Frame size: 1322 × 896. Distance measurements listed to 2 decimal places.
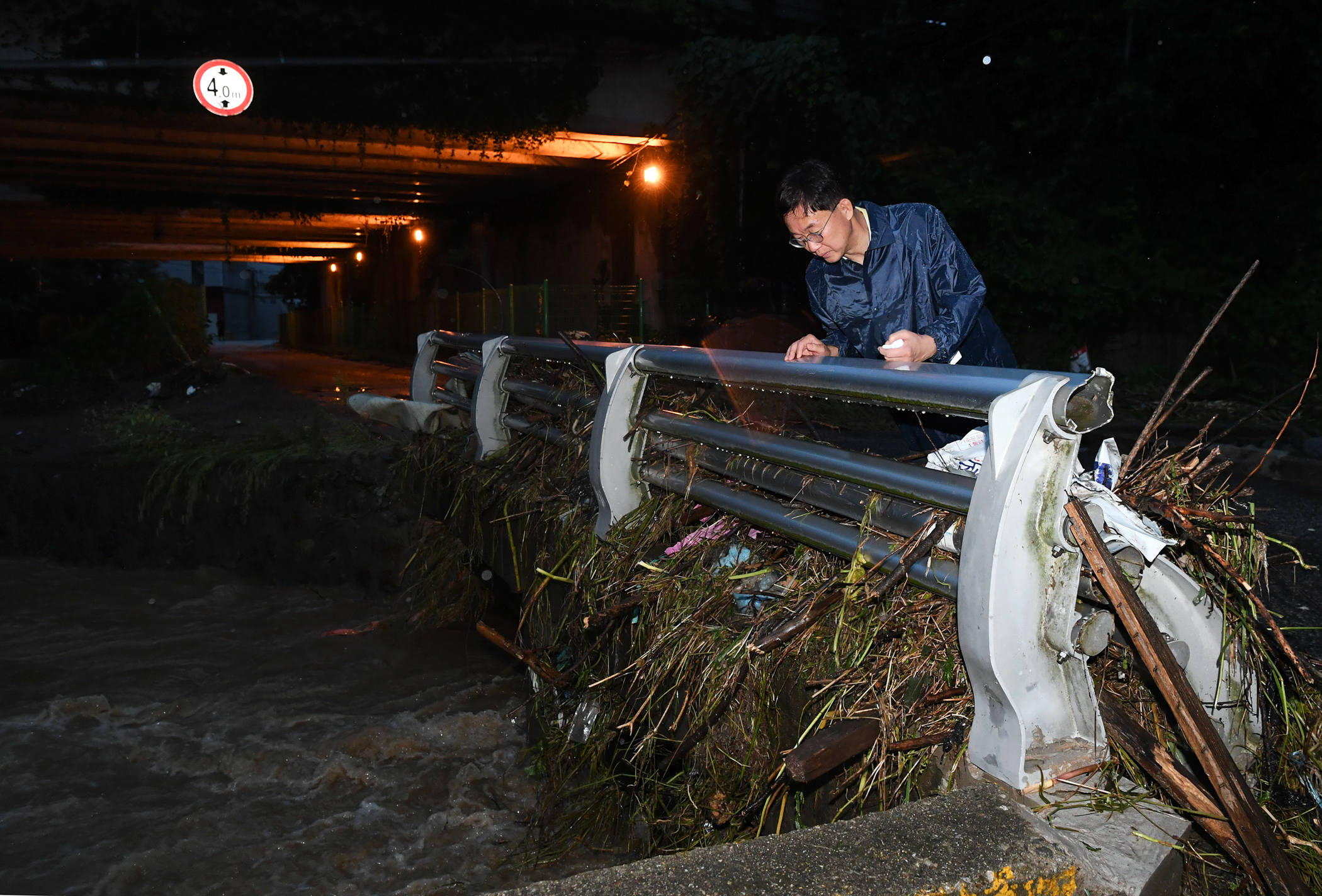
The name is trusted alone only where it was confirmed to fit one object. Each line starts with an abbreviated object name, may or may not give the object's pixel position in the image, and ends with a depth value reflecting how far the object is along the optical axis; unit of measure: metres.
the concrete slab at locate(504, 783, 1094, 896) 1.61
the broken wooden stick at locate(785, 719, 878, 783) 2.04
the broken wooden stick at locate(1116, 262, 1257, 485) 2.37
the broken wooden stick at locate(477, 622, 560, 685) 3.66
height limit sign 11.80
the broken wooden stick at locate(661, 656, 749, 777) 2.53
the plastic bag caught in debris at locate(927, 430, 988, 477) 2.72
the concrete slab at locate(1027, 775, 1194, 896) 1.69
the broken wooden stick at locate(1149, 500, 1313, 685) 2.09
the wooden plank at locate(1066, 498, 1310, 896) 1.73
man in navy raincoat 3.23
